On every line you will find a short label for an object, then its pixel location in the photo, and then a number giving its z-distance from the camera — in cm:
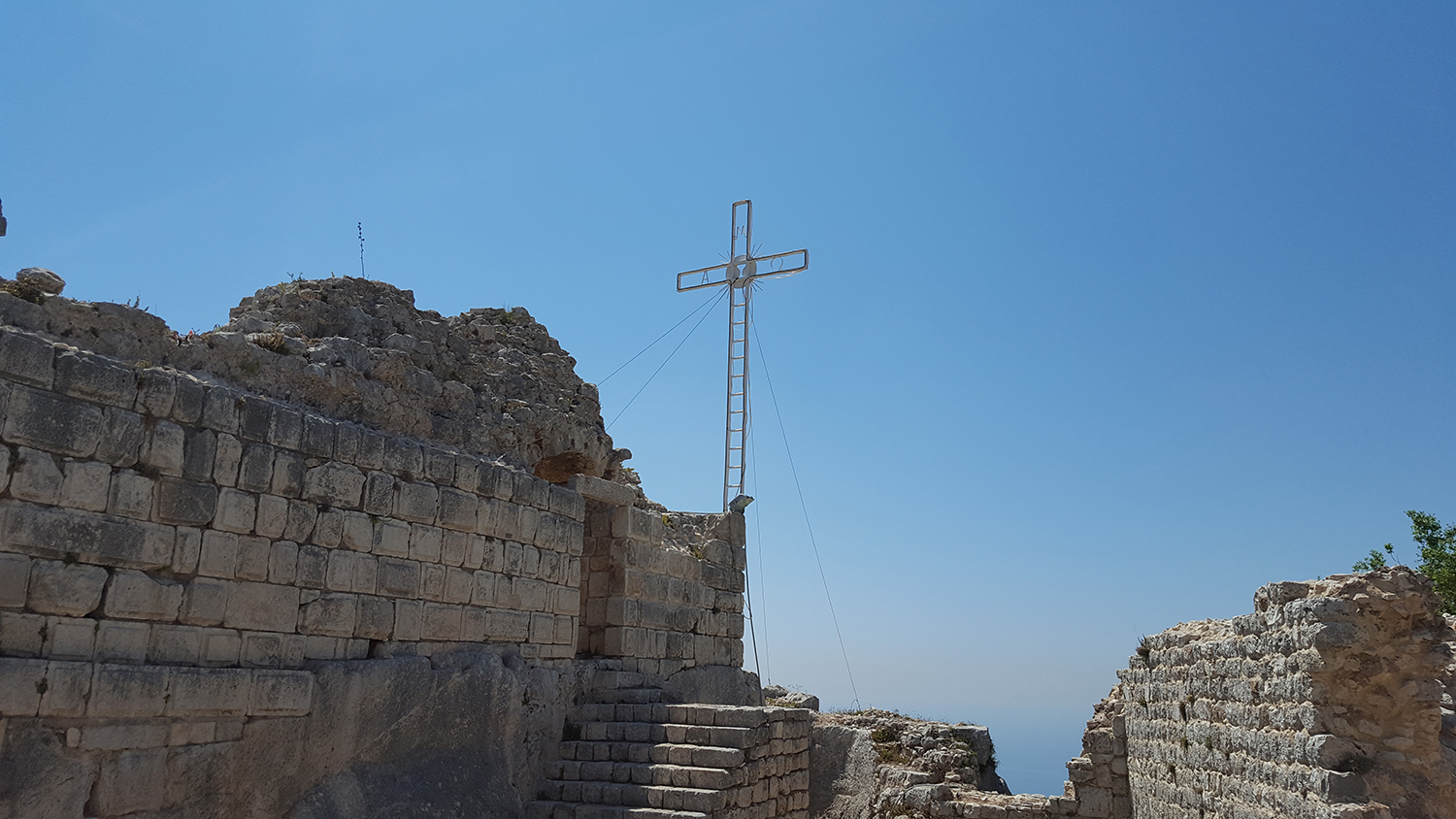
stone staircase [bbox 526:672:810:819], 903
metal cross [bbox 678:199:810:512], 1741
